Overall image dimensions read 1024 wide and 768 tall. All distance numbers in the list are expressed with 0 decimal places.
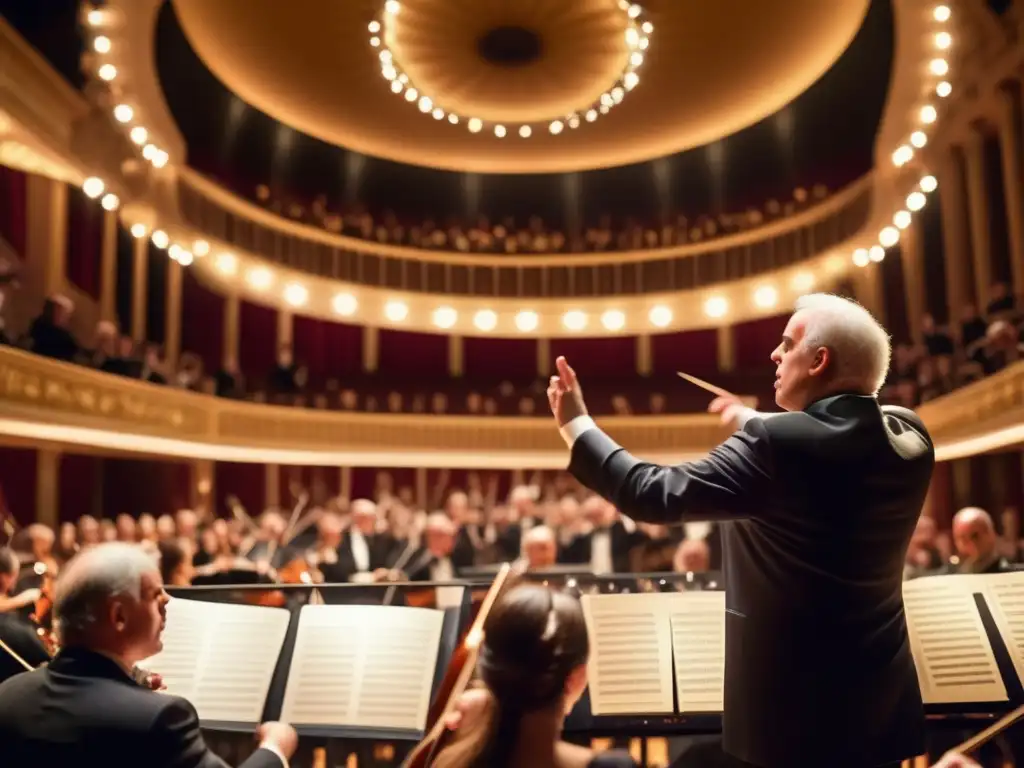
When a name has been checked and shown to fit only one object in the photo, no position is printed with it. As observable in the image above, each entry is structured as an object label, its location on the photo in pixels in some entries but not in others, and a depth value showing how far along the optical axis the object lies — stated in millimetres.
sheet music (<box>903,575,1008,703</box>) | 3049
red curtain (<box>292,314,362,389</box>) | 19312
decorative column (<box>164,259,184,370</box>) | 16094
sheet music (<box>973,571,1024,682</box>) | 3090
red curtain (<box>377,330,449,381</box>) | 20312
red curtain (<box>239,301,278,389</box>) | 18375
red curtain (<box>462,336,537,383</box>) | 20734
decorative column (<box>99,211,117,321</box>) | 14312
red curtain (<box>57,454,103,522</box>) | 12445
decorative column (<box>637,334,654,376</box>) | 20438
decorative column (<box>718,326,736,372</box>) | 19844
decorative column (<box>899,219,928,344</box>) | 15398
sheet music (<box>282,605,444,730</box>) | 3066
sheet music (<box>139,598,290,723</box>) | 3141
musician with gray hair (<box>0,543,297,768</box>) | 1853
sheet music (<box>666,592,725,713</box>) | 3062
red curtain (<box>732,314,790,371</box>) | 19594
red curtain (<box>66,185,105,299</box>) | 13688
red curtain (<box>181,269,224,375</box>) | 17094
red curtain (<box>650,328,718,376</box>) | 20156
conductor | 1829
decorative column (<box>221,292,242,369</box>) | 17812
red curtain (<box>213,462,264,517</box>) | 16266
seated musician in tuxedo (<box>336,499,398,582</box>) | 7785
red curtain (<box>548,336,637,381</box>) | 20531
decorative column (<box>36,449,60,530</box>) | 11633
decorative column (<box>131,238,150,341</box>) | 15109
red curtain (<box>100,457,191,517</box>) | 13734
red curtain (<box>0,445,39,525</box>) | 11141
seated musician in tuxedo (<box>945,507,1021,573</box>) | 4867
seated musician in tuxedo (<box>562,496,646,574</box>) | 8273
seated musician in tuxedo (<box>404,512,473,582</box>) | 7086
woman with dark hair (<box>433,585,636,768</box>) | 1584
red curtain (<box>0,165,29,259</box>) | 11945
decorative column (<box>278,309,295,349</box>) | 18719
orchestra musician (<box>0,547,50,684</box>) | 3322
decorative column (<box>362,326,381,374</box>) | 19938
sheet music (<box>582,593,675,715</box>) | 3090
